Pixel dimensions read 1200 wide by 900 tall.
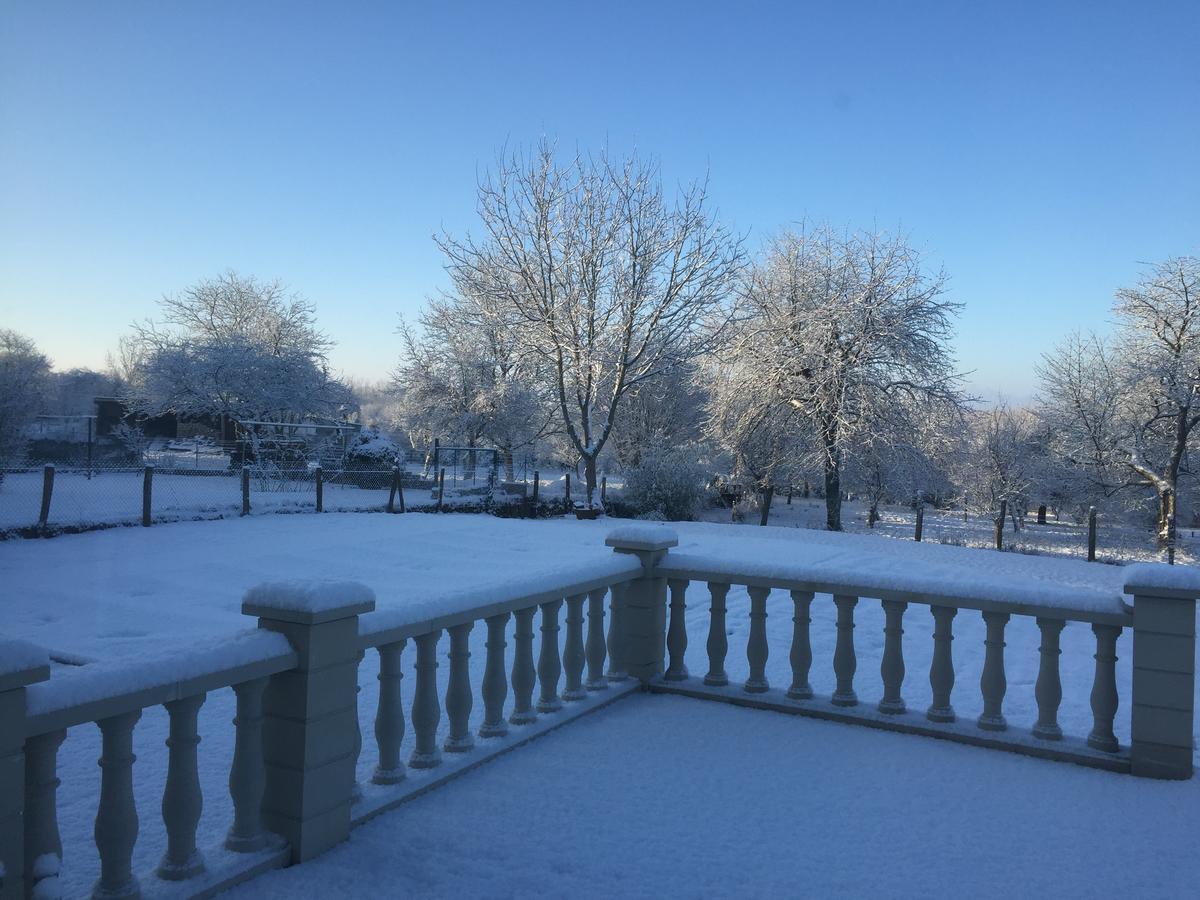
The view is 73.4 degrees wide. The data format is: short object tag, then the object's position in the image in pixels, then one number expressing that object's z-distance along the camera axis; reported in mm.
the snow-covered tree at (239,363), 28406
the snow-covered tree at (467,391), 32562
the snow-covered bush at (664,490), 22766
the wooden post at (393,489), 18183
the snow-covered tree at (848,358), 22531
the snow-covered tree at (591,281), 21141
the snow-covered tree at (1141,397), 23836
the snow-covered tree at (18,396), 21500
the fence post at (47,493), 13023
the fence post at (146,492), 14383
